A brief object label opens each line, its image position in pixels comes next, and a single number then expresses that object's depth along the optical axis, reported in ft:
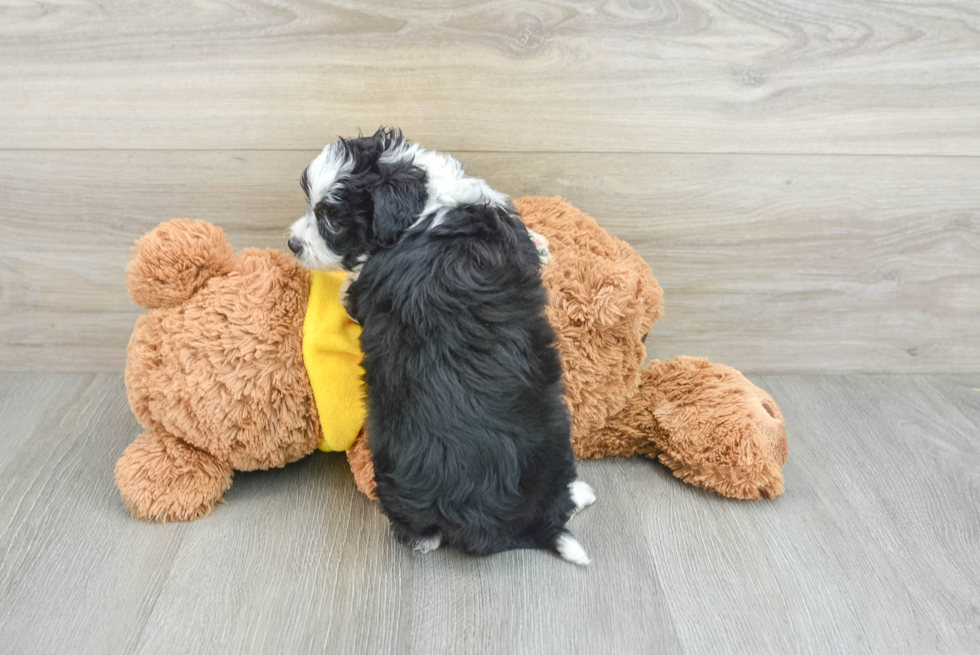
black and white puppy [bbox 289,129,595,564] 3.31
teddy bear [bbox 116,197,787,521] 3.83
